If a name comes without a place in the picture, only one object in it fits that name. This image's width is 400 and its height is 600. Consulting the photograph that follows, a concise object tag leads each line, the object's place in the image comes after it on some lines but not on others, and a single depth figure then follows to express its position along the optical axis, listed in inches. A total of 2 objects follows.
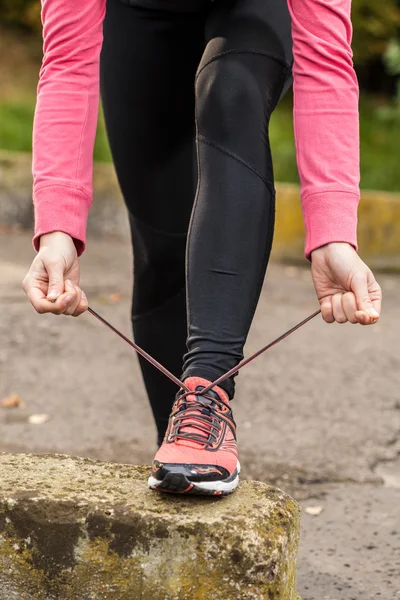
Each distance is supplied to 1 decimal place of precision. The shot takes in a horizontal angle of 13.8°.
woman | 110.3
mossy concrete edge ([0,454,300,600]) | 108.3
